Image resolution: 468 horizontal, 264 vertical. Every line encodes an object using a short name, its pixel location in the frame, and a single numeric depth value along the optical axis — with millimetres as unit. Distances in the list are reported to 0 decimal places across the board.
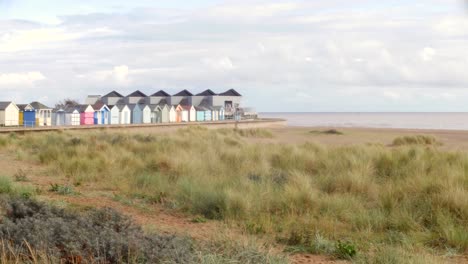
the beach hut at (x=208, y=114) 79562
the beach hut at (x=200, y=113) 77500
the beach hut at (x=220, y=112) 83250
